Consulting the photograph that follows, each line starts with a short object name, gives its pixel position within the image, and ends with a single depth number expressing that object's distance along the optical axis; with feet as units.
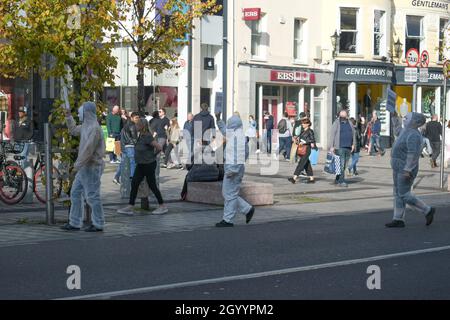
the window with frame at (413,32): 144.87
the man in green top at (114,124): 89.15
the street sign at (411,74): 75.51
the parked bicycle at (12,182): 54.39
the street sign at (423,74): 77.20
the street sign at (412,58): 76.38
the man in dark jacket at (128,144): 60.08
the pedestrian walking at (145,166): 51.93
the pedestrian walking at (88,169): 42.65
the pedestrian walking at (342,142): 73.92
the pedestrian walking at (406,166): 45.06
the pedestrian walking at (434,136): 100.01
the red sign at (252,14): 121.19
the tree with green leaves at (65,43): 45.70
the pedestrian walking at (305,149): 75.25
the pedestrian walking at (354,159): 82.95
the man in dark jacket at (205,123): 79.82
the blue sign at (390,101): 77.97
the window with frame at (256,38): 124.67
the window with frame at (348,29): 135.64
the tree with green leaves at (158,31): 65.36
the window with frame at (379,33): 138.00
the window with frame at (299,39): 131.64
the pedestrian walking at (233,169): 46.42
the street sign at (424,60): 81.66
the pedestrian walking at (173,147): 87.92
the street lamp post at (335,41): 131.85
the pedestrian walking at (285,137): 106.63
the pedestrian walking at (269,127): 117.08
